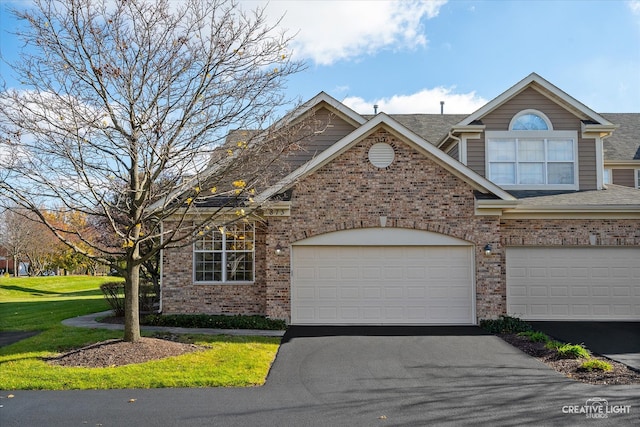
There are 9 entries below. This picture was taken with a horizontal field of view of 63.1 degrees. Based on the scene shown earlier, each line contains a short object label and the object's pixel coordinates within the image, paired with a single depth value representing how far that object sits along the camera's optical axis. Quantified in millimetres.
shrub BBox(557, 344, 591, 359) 10305
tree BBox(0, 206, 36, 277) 34781
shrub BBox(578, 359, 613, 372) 9320
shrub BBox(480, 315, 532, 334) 13235
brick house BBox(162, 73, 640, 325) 14046
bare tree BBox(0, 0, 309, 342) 9953
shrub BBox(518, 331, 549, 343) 11953
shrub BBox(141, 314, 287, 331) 13562
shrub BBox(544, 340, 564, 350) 11027
